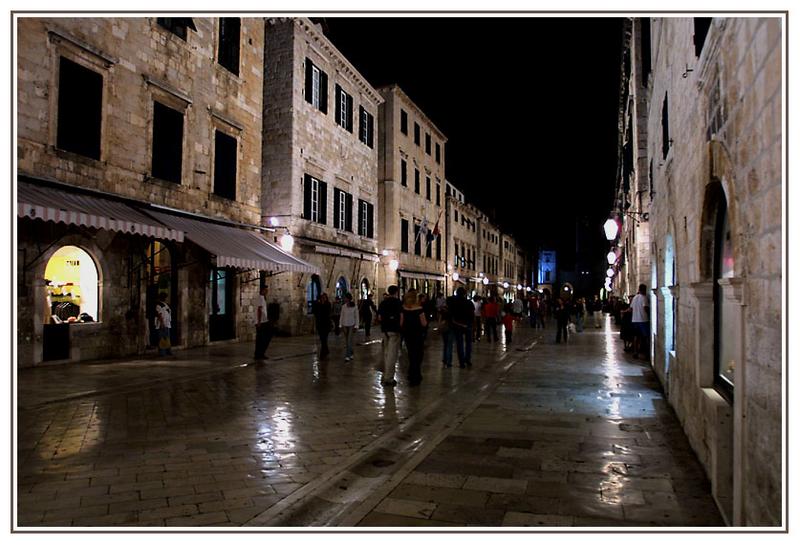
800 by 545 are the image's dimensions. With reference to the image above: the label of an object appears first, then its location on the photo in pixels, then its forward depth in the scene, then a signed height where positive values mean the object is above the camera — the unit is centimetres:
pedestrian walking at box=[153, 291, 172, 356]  1380 -92
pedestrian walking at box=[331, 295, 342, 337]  2116 -74
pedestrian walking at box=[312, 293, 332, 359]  1419 -68
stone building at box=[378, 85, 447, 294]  3142 +592
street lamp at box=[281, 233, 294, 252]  2009 +172
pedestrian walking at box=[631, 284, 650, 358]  1342 -54
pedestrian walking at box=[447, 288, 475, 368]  1191 -53
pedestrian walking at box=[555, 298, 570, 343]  1953 -76
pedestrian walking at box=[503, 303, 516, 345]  1941 -96
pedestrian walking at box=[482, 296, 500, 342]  1812 -67
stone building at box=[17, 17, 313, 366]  1151 +266
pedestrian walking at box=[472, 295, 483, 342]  1952 -70
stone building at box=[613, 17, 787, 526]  296 +35
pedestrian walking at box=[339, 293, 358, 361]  1339 -73
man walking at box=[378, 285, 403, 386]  999 -55
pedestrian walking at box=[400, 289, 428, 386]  1030 -66
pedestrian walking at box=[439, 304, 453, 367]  1228 -108
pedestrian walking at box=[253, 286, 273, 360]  1334 -92
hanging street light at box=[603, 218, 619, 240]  2002 +237
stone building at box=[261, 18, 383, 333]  2138 +531
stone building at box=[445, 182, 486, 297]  4172 +399
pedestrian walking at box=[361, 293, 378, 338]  2100 -82
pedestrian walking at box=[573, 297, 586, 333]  2488 -91
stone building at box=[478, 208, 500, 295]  5219 +410
